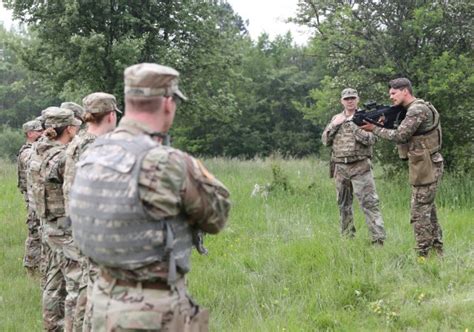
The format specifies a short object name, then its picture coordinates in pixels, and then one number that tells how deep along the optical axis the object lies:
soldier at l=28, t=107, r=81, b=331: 5.07
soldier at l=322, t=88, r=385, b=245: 7.26
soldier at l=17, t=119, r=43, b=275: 7.56
